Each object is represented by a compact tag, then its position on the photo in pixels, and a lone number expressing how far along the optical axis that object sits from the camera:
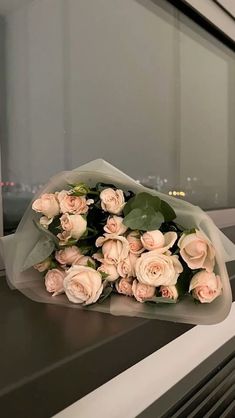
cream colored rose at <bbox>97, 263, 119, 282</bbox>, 0.62
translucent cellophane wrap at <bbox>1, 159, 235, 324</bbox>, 0.61
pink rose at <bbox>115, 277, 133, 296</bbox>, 0.63
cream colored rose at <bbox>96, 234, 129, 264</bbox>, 0.62
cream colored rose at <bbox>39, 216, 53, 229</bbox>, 0.66
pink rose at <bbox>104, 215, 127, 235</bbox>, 0.64
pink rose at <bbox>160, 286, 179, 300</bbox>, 0.61
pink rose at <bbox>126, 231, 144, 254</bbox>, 0.63
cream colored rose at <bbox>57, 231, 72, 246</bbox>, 0.63
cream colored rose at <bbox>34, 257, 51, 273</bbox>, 0.66
